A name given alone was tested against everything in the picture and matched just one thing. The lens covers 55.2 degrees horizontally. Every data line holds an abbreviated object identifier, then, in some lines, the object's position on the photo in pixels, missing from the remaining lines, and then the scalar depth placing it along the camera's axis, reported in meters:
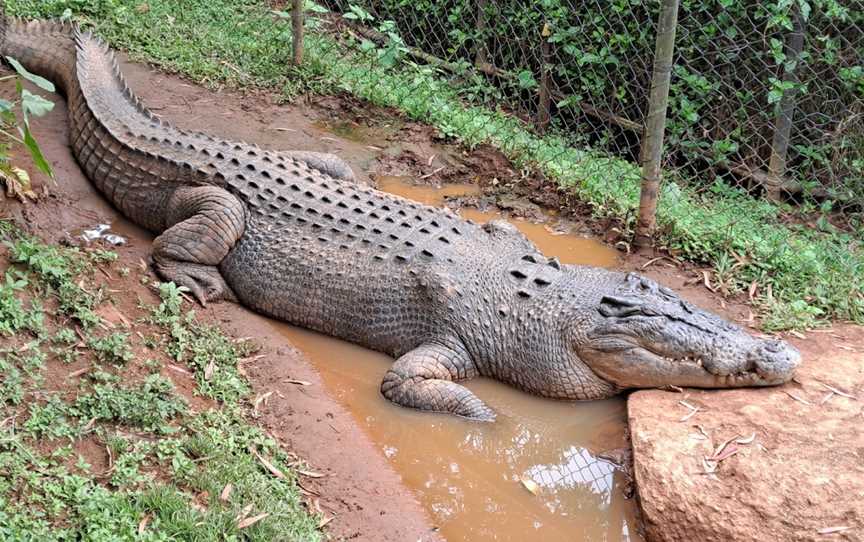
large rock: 3.68
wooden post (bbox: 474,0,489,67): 8.52
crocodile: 4.65
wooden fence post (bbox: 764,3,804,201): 6.70
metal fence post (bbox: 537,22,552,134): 8.13
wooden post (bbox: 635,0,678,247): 5.66
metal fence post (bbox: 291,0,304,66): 8.13
